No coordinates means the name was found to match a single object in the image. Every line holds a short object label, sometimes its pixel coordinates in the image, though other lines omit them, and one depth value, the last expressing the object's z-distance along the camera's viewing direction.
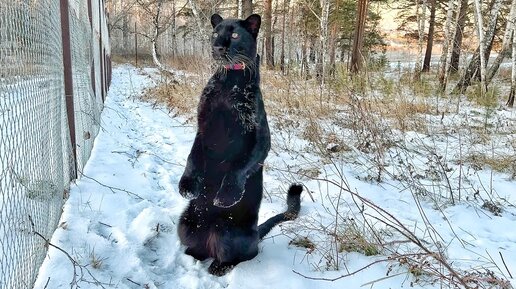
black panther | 2.15
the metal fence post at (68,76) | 2.93
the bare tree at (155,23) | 15.25
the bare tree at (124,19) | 36.40
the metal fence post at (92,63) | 5.59
